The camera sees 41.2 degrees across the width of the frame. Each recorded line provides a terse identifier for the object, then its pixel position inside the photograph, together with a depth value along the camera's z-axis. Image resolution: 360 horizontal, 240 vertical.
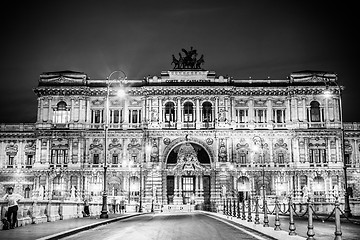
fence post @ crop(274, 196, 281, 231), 20.24
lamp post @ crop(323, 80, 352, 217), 36.67
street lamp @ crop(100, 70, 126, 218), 34.07
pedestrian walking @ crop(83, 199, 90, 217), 38.25
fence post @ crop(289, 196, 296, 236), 17.83
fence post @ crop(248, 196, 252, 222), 27.56
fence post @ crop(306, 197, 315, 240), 15.19
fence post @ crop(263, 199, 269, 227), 22.84
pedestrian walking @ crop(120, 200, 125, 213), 51.56
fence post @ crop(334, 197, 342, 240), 13.24
